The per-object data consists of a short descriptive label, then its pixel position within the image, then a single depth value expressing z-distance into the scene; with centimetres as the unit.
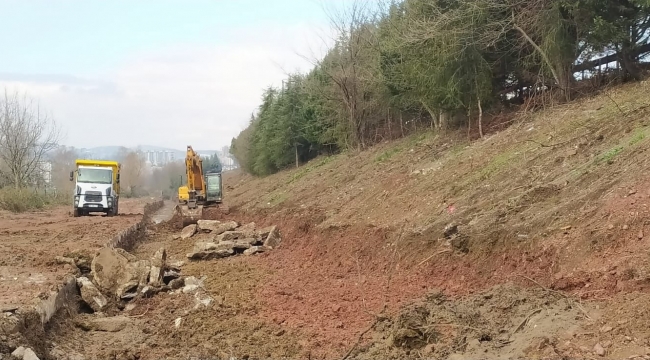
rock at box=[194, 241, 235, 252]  1448
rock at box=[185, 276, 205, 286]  1118
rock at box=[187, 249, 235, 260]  1434
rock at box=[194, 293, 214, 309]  931
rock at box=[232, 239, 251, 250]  1499
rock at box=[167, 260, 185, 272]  1217
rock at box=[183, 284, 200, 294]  1039
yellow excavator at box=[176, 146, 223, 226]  2517
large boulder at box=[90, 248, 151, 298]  1006
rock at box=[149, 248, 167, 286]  1045
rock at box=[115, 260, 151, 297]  992
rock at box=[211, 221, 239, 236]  1861
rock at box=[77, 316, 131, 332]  826
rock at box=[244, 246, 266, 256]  1470
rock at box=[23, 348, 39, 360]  582
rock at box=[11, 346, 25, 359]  585
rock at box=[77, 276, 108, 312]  936
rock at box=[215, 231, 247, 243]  1602
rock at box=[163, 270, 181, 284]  1103
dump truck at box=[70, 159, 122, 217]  2550
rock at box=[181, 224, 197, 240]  1935
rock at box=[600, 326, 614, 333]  467
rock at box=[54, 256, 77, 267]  1116
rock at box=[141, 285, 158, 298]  990
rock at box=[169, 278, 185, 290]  1064
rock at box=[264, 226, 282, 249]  1532
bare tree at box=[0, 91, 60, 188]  4000
